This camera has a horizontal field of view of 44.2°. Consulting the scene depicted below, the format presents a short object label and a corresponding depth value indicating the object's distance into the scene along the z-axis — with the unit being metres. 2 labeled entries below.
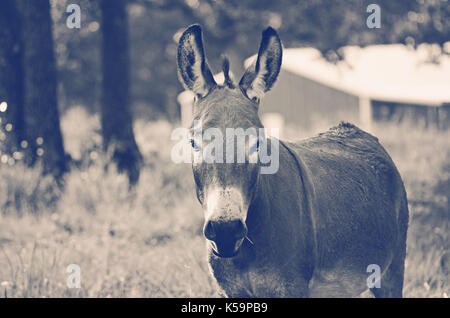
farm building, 9.37
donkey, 2.86
